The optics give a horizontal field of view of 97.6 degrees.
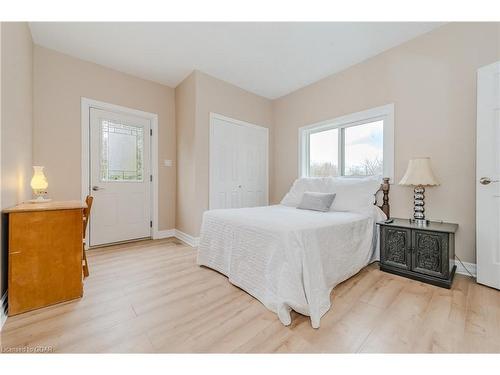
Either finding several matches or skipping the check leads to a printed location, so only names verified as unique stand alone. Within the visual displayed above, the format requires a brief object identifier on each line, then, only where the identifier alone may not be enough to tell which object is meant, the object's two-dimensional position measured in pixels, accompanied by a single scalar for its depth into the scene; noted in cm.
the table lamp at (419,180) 220
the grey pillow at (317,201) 267
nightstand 193
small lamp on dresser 217
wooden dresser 152
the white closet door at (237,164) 349
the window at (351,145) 280
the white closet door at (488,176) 187
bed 150
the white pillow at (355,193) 257
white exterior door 312
